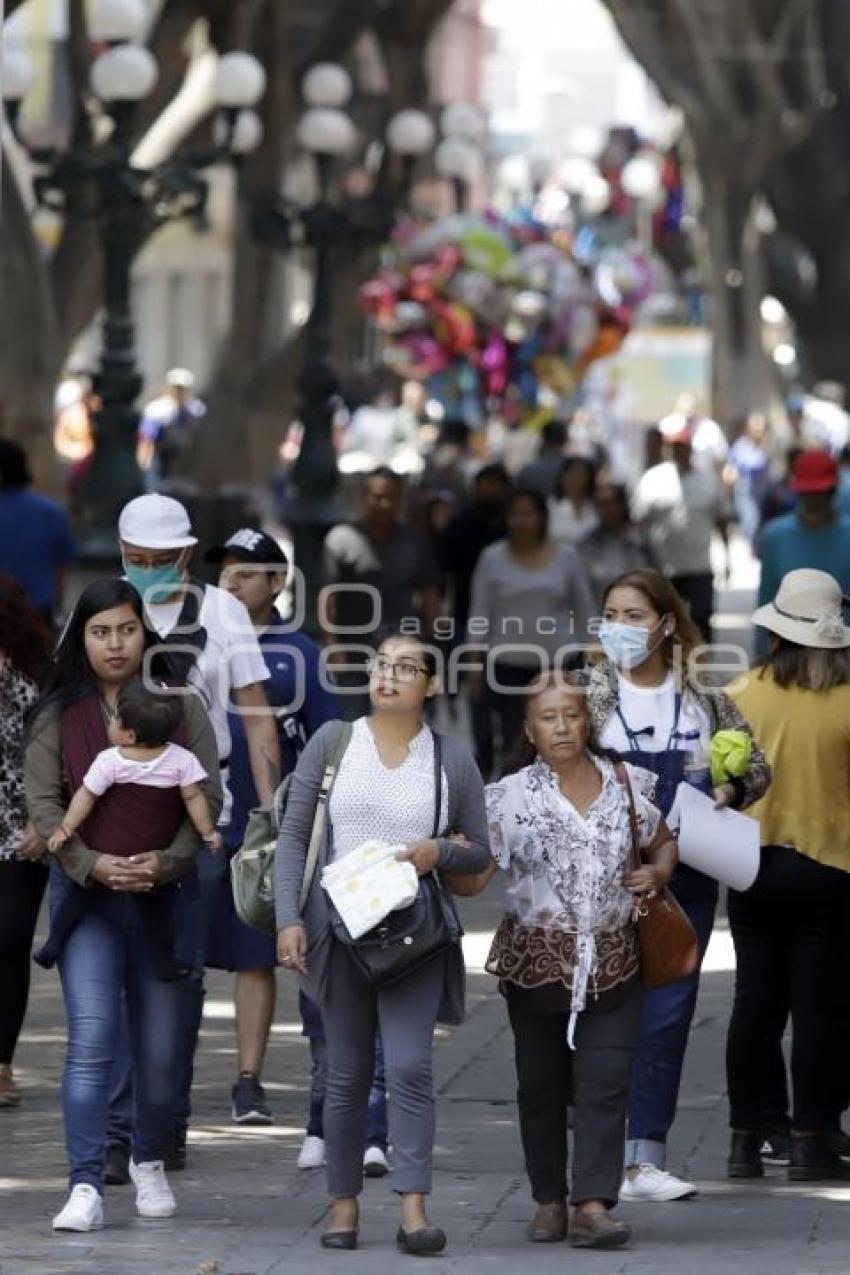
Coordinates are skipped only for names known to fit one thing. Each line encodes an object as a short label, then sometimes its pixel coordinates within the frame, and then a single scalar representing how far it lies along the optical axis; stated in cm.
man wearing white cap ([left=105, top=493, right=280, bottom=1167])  1909
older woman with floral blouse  1692
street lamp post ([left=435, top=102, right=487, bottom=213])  7419
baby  1717
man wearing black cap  2014
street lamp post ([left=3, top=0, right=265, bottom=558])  4369
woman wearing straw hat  1887
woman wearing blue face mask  1831
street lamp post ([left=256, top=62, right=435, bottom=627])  5153
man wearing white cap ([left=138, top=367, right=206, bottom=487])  6972
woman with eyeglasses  1667
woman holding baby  1717
